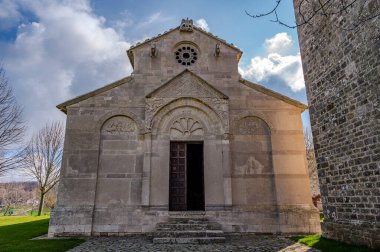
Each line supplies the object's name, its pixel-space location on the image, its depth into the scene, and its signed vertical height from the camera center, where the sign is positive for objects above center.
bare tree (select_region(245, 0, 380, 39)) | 7.38 +5.35
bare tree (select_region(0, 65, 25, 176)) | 12.79 +3.28
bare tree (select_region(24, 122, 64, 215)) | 24.45 +3.51
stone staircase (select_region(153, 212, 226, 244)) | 9.02 -1.19
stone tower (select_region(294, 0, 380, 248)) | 7.27 +2.33
